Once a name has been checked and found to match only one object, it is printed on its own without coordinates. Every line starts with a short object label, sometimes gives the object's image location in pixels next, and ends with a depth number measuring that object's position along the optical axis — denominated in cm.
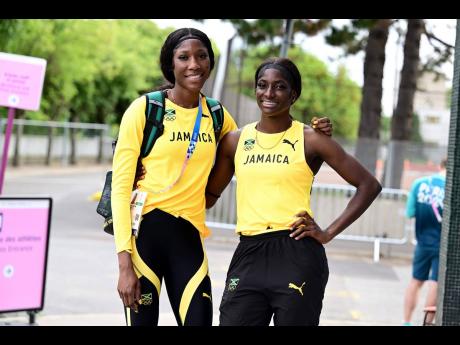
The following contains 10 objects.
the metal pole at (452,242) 524
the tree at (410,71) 1705
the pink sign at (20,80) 840
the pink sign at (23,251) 738
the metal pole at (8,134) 857
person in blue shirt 878
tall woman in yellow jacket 403
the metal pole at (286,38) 1389
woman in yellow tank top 393
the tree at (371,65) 1756
